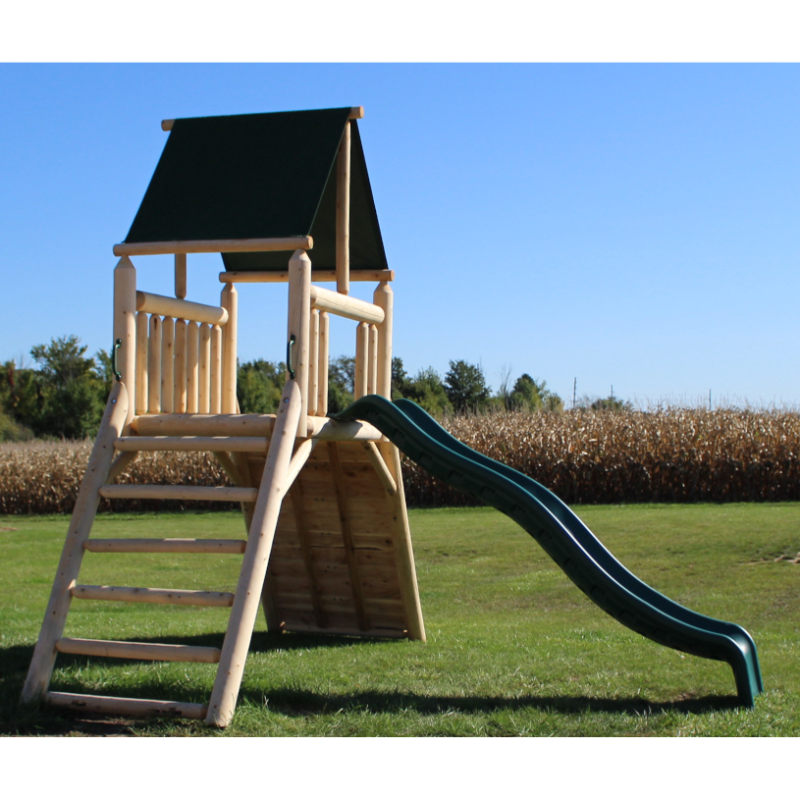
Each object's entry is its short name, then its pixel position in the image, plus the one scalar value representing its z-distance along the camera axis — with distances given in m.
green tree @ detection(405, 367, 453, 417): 38.52
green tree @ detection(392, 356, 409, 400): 42.12
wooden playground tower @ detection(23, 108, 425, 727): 5.33
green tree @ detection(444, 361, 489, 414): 44.38
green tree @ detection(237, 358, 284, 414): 38.94
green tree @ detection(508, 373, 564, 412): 43.92
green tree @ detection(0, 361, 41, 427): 46.47
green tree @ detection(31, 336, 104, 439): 42.50
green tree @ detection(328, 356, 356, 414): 35.69
